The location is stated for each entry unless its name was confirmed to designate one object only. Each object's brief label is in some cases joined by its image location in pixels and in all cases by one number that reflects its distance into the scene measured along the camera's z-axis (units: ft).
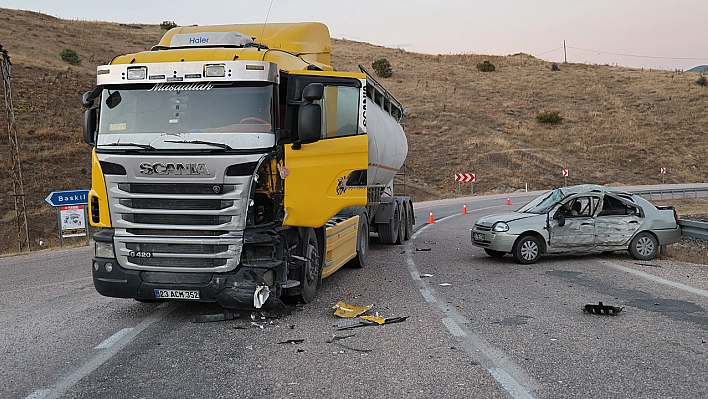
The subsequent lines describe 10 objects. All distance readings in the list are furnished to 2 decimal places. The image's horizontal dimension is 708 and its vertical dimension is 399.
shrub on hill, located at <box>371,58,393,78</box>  241.96
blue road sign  52.60
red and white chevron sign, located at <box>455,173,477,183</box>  135.92
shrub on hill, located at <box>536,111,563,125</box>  192.75
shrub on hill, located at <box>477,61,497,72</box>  261.85
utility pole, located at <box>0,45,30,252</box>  61.51
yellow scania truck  22.97
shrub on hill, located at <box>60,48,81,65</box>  165.17
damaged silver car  39.70
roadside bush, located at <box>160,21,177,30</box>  270.36
